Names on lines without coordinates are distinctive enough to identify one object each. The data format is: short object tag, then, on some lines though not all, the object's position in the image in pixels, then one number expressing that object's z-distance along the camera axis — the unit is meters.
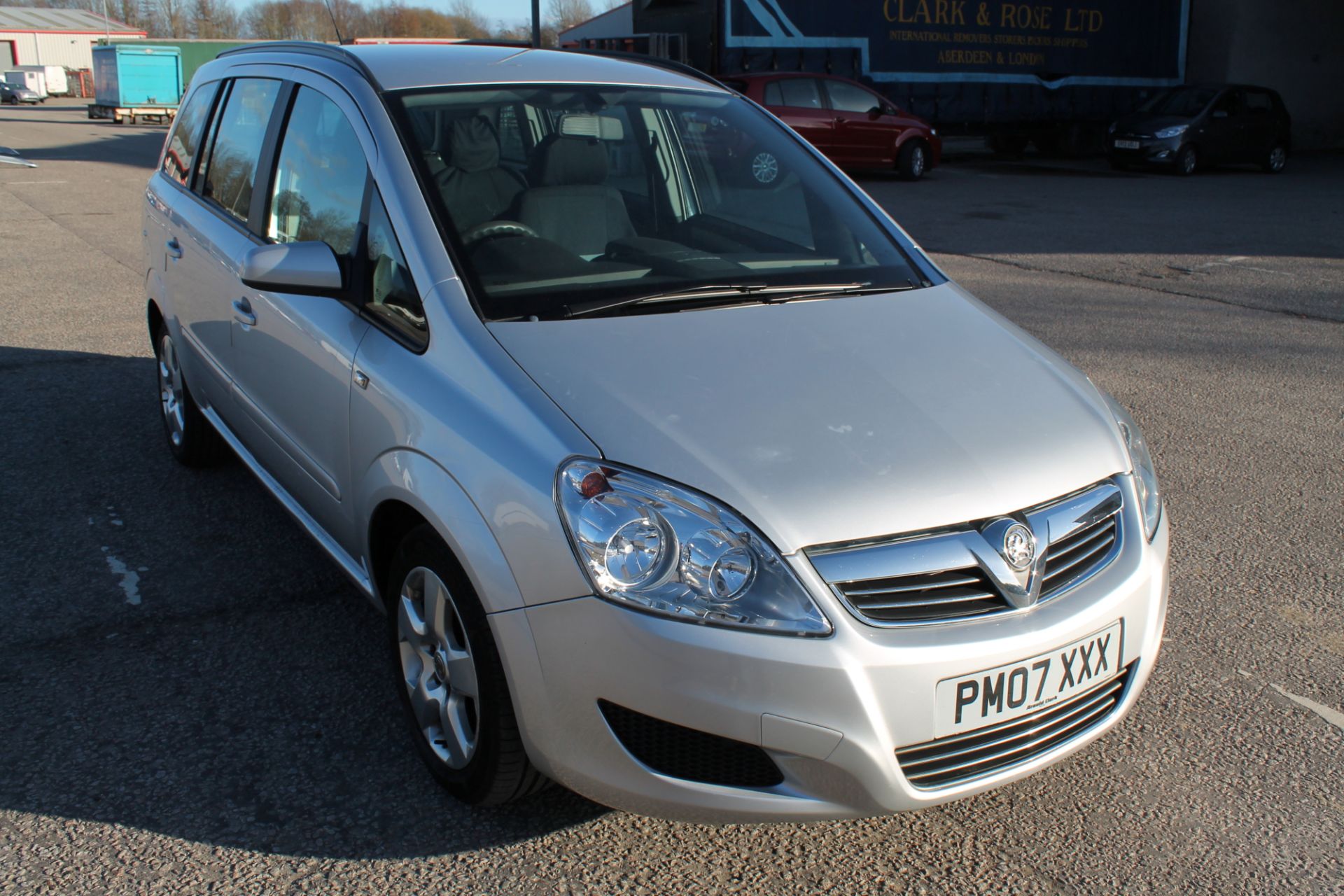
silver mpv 2.10
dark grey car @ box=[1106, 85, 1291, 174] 19.73
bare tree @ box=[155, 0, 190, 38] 110.31
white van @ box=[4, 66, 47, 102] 56.50
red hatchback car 17.11
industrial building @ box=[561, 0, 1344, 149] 19.70
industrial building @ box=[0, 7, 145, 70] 83.81
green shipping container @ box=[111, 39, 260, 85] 44.50
